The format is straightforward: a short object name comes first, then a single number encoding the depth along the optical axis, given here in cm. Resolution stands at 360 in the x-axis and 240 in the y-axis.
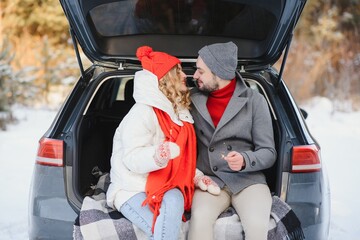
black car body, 252
